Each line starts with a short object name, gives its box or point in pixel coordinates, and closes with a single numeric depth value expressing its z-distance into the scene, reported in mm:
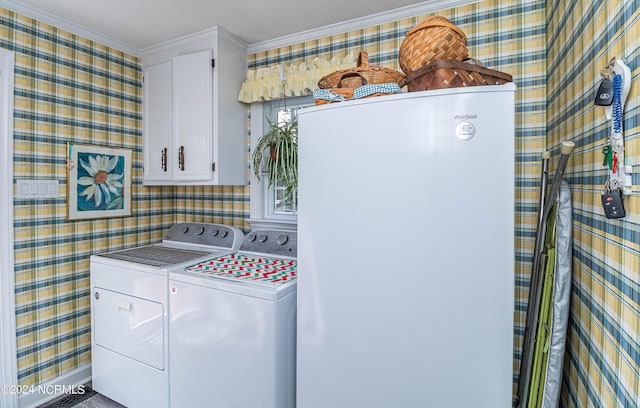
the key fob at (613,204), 808
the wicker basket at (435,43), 1190
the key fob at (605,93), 829
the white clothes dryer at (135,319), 1816
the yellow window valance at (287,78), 2071
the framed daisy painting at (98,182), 2170
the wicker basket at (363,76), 1340
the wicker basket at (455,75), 1056
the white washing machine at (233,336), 1452
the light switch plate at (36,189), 1904
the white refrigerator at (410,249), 952
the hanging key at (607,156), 862
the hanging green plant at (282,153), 2014
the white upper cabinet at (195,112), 2211
